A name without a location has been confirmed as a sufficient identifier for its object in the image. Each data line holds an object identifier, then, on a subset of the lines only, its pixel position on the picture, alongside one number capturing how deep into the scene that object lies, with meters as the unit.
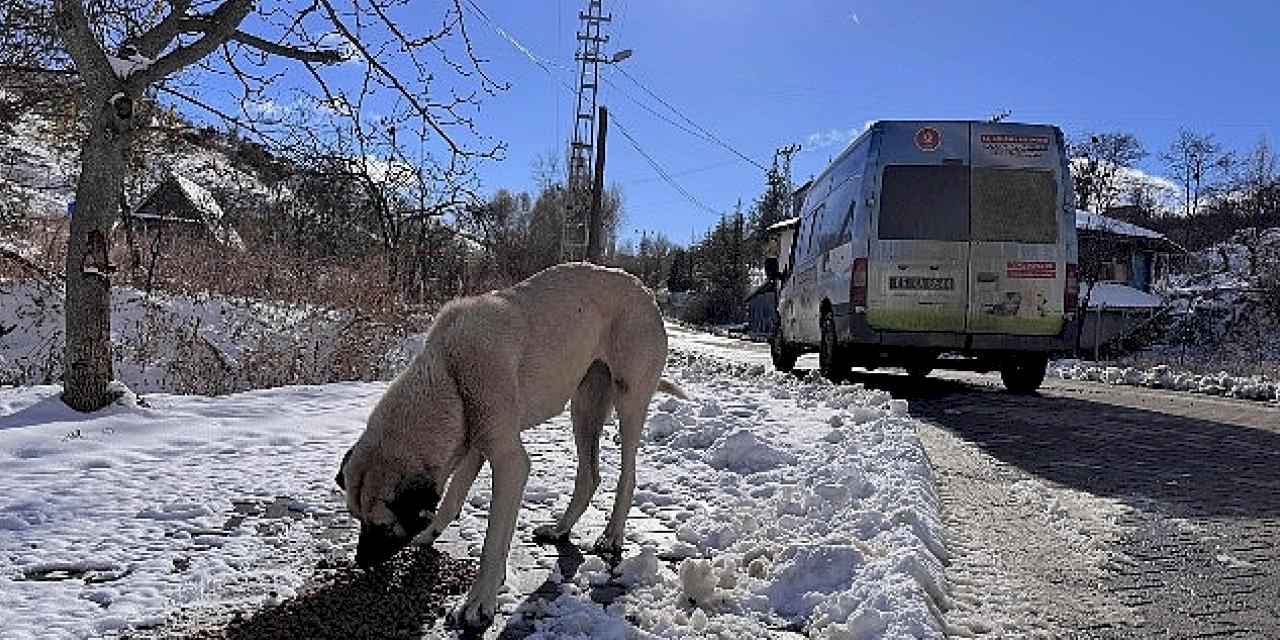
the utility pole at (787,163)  82.94
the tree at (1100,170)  72.62
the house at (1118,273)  43.00
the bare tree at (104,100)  7.09
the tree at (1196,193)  79.69
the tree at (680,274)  90.06
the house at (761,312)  54.94
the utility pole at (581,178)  45.81
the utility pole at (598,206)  41.34
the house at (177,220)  15.59
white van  11.90
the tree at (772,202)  83.00
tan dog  3.55
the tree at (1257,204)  64.42
